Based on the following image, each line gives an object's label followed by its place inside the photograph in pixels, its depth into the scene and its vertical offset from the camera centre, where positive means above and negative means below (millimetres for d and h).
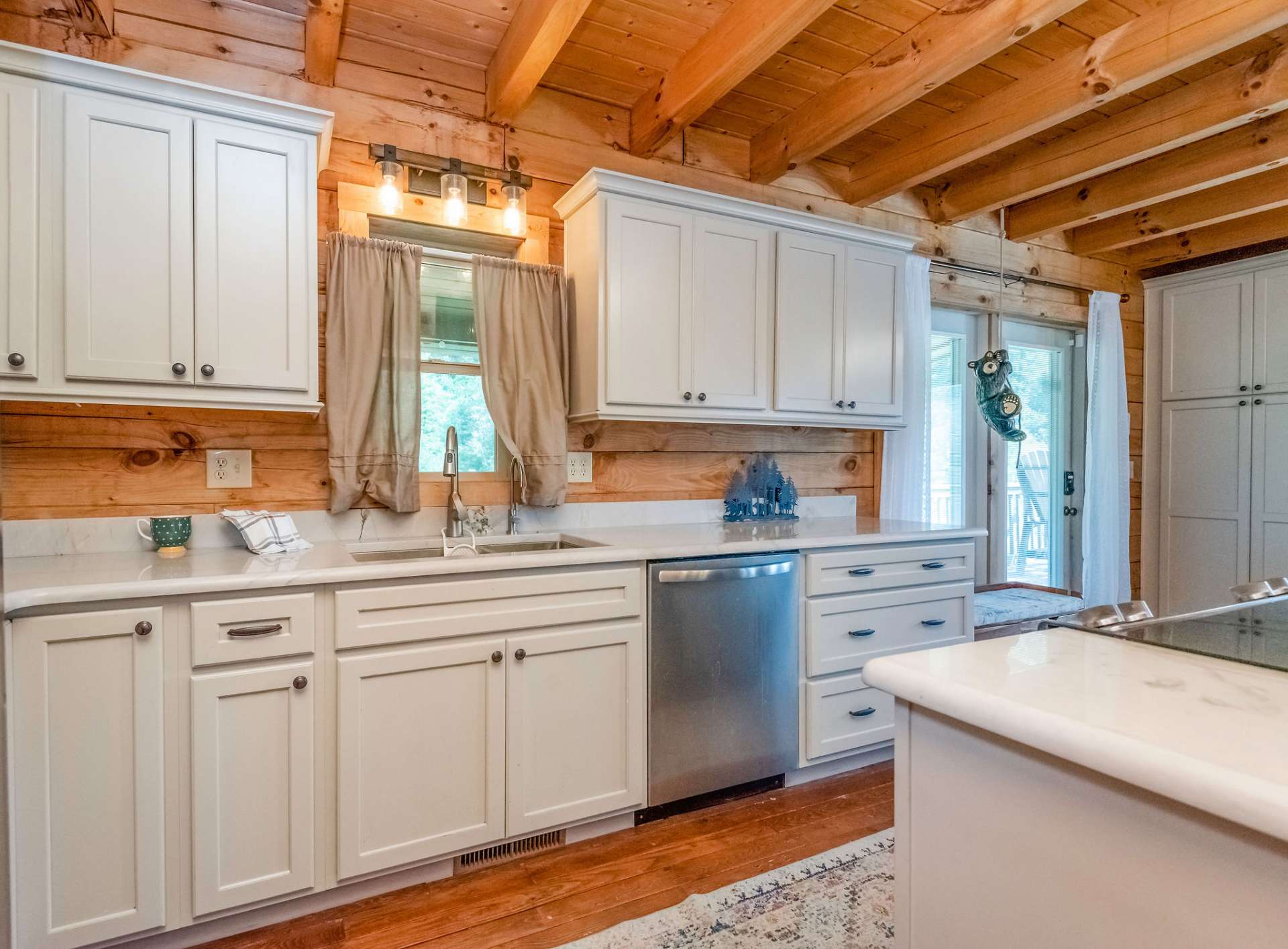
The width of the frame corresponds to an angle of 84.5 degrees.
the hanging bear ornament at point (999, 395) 3281 +359
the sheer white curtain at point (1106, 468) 4074 +25
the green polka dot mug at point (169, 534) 2066 -191
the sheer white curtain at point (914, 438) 3463 +163
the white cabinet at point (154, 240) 1777 +618
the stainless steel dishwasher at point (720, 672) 2297 -681
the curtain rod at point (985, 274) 3725 +1089
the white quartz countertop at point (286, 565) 1627 -257
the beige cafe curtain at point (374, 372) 2307 +327
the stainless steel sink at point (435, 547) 2348 -268
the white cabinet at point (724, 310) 2543 +632
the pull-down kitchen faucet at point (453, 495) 2475 -87
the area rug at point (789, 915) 1802 -1188
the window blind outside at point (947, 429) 3842 +233
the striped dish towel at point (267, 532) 2096 -188
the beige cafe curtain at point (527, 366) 2551 +380
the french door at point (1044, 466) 4160 +32
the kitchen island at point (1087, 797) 647 -346
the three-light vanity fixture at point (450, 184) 2396 +1019
